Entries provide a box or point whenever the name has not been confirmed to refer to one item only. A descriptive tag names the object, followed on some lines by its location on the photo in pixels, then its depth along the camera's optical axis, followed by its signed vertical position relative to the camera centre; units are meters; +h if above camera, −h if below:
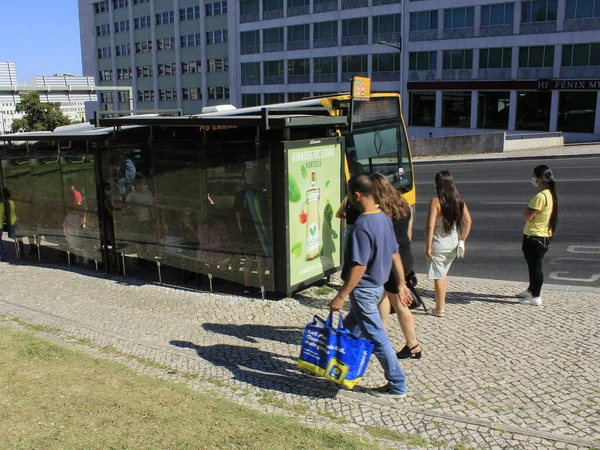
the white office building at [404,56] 41.22 +4.47
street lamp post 49.50 +2.38
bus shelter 7.52 -1.21
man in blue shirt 4.77 -1.32
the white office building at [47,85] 29.09 +1.40
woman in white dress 6.77 -1.43
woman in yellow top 7.32 -1.50
